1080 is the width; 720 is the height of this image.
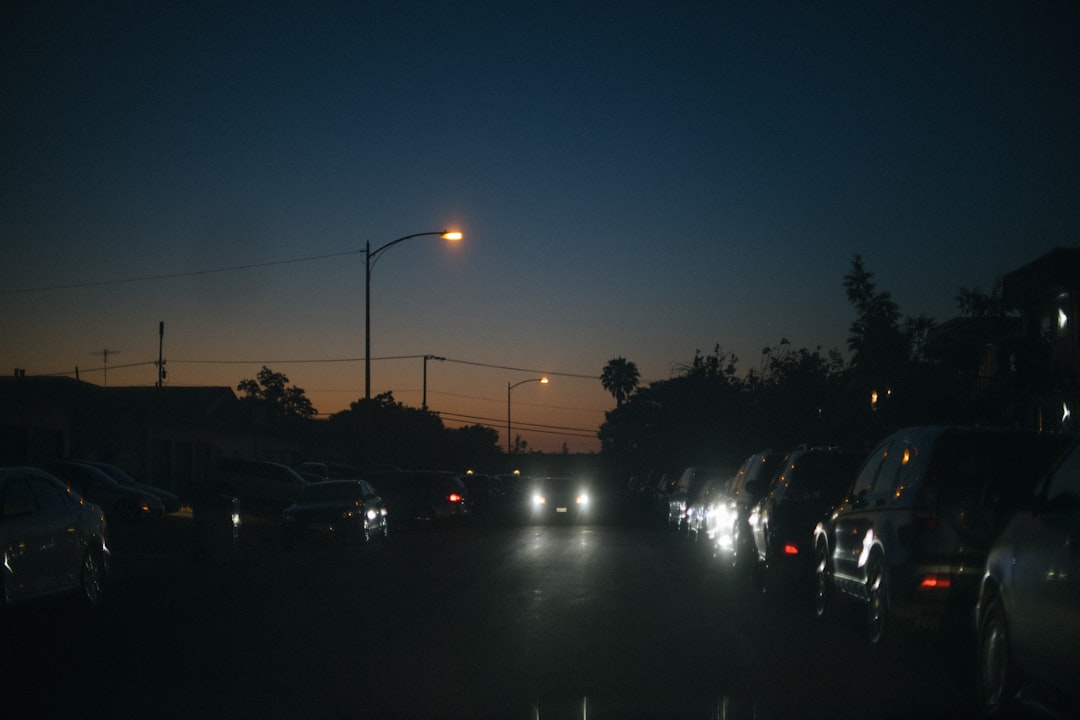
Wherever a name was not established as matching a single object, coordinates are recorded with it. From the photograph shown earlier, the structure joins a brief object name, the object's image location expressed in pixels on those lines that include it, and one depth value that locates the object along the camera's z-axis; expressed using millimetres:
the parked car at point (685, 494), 27730
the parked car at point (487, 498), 40906
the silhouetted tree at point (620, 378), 118438
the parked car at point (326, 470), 44297
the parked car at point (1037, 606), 5719
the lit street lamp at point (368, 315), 33594
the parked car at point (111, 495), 28953
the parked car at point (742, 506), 15133
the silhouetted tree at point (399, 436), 73125
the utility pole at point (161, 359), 63281
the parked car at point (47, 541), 10328
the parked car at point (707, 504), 21031
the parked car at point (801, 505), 12953
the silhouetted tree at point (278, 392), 107750
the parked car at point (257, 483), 35938
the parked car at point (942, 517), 8602
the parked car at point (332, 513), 23766
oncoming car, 39844
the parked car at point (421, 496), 31781
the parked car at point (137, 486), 31094
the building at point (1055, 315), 26578
